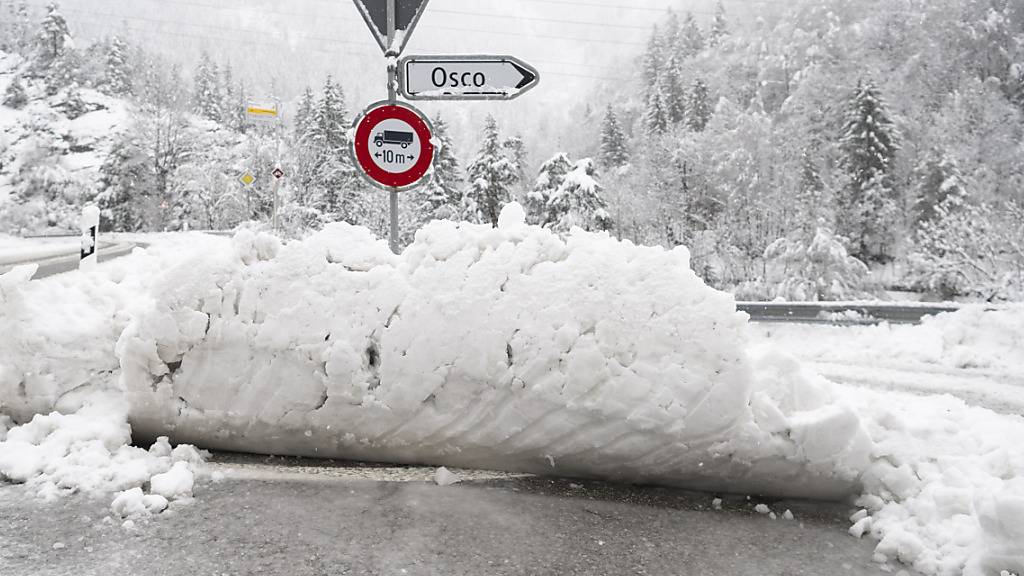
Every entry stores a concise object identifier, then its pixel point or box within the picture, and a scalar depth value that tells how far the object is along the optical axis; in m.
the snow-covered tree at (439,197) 37.44
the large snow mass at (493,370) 3.10
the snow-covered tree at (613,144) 57.91
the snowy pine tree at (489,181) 35.25
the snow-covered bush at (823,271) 26.92
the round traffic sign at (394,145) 4.55
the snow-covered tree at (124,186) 44.31
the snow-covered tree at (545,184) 33.53
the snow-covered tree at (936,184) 37.25
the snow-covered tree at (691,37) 88.81
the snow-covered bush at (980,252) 14.12
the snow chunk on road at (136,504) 2.65
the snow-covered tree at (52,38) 85.81
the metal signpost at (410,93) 4.53
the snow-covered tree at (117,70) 87.44
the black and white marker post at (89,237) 8.91
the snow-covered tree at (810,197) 34.34
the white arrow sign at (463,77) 4.57
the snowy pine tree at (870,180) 39.50
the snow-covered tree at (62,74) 84.81
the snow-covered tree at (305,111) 52.31
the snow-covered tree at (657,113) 59.41
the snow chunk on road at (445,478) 3.16
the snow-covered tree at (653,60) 79.23
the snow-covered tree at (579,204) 30.56
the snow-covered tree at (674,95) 63.22
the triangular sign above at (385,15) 4.50
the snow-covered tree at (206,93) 84.00
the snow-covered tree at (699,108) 60.09
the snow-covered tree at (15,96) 83.62
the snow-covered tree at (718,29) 89.12
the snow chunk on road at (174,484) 2.83
